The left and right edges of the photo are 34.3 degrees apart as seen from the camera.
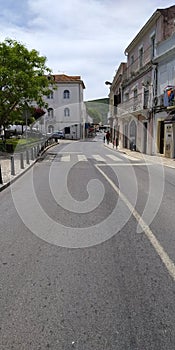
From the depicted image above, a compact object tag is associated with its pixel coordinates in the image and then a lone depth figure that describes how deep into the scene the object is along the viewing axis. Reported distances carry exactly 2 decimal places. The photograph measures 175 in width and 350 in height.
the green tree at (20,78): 17.77
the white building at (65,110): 54.88
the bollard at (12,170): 10.37
